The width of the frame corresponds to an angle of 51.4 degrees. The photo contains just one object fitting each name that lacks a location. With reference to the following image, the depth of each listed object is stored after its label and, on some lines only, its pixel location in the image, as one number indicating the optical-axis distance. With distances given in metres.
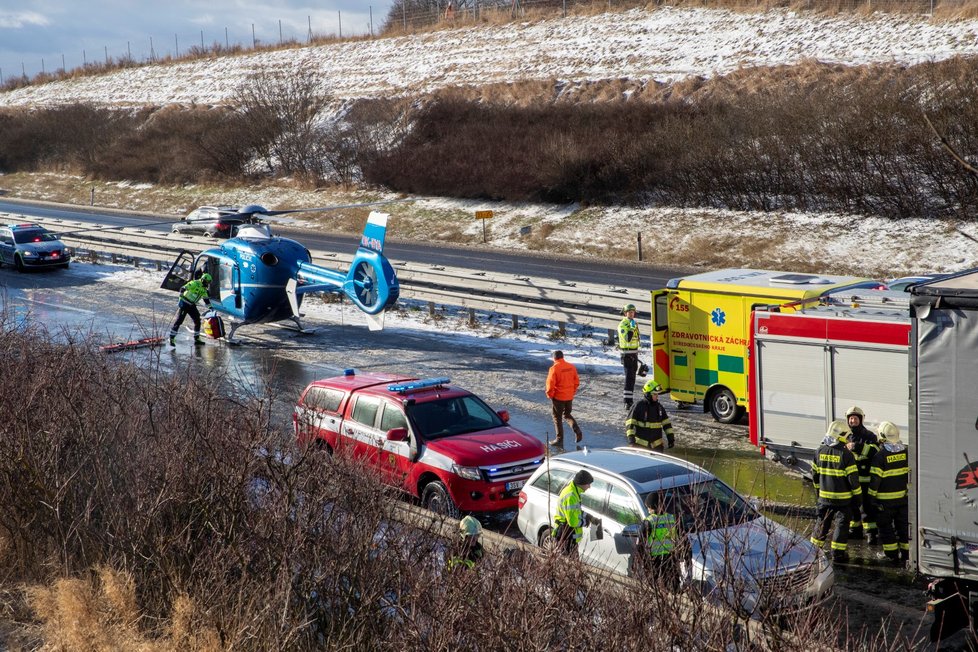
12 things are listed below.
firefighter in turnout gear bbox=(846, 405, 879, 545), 10.62
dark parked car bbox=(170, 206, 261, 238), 44.88
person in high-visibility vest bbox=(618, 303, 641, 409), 16.89
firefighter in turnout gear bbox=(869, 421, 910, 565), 10.39
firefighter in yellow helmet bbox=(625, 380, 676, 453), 13.22
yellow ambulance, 15.79
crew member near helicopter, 23.38
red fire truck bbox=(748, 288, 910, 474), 12.48
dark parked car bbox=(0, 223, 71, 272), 34.66
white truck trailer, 8.10
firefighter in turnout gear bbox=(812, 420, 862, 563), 10.45
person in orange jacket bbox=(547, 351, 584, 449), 15.01
